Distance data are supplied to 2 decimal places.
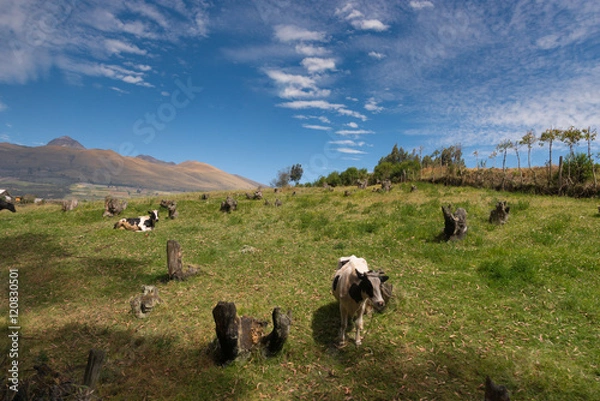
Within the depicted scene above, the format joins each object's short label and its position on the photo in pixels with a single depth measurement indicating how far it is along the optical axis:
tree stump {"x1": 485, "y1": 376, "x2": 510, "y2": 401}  4.33
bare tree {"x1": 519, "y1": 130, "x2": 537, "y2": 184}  31.58
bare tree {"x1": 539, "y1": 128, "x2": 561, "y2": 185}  27.55
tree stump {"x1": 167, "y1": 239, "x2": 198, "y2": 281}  12.27
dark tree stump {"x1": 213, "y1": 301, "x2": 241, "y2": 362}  7.11
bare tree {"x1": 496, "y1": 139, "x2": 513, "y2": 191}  33.30
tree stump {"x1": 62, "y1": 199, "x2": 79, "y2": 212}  30.35
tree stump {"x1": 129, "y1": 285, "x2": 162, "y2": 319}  9.70
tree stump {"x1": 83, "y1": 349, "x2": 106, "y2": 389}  5.20
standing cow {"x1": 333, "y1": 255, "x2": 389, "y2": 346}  7.19
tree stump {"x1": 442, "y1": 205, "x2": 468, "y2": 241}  14.75
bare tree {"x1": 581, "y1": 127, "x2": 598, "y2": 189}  24.94
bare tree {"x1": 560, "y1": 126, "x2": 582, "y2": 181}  27.02
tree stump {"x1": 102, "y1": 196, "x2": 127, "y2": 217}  27.50
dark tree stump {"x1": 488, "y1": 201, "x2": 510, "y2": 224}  16.50
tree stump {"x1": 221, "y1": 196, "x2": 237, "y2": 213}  28.41
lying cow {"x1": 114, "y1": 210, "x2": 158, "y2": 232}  22.05
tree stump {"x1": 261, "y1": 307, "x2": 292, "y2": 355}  7.28
